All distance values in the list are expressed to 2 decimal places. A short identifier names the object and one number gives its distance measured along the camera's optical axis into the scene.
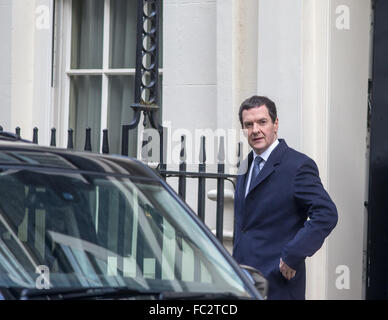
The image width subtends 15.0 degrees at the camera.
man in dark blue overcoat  8.24
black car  5.80
